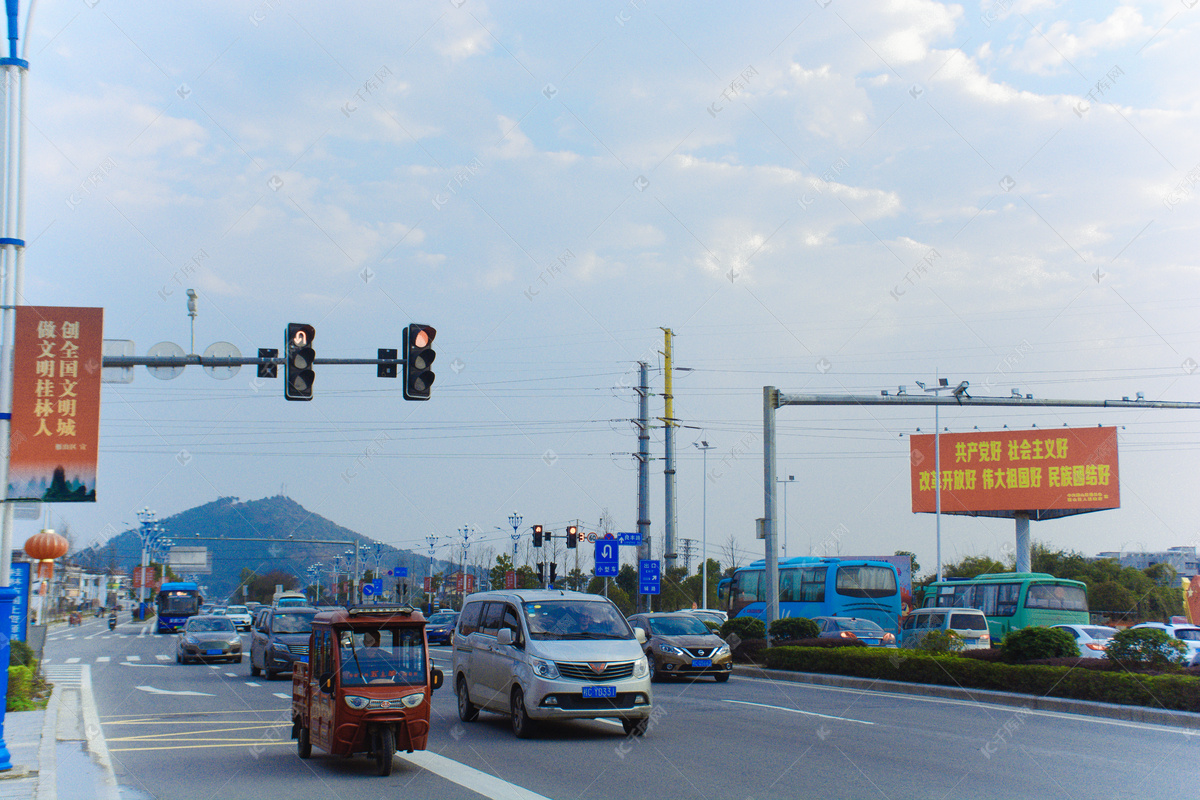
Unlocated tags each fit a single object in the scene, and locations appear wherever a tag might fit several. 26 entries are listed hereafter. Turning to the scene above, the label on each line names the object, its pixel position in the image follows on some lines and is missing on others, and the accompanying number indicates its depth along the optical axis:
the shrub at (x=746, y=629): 28.59
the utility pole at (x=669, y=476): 41.66
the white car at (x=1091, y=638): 24.52
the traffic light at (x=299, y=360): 14.77
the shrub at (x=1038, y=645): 19.53
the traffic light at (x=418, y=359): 15.18
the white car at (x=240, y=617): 53.79
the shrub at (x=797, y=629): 27.75
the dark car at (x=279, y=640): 23.39
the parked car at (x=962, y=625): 26.33
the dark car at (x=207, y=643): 30.16
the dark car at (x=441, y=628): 42.66
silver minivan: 12.48
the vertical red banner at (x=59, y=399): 13.71
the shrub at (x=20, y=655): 17.44
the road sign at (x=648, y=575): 35.81
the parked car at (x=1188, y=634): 23.93
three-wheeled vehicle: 9.95
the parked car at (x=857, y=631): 29.52
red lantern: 24.34
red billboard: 51.94
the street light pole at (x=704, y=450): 65.38
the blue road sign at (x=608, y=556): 35.91
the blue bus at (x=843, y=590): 35.66
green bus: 30.75
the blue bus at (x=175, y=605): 60.16
